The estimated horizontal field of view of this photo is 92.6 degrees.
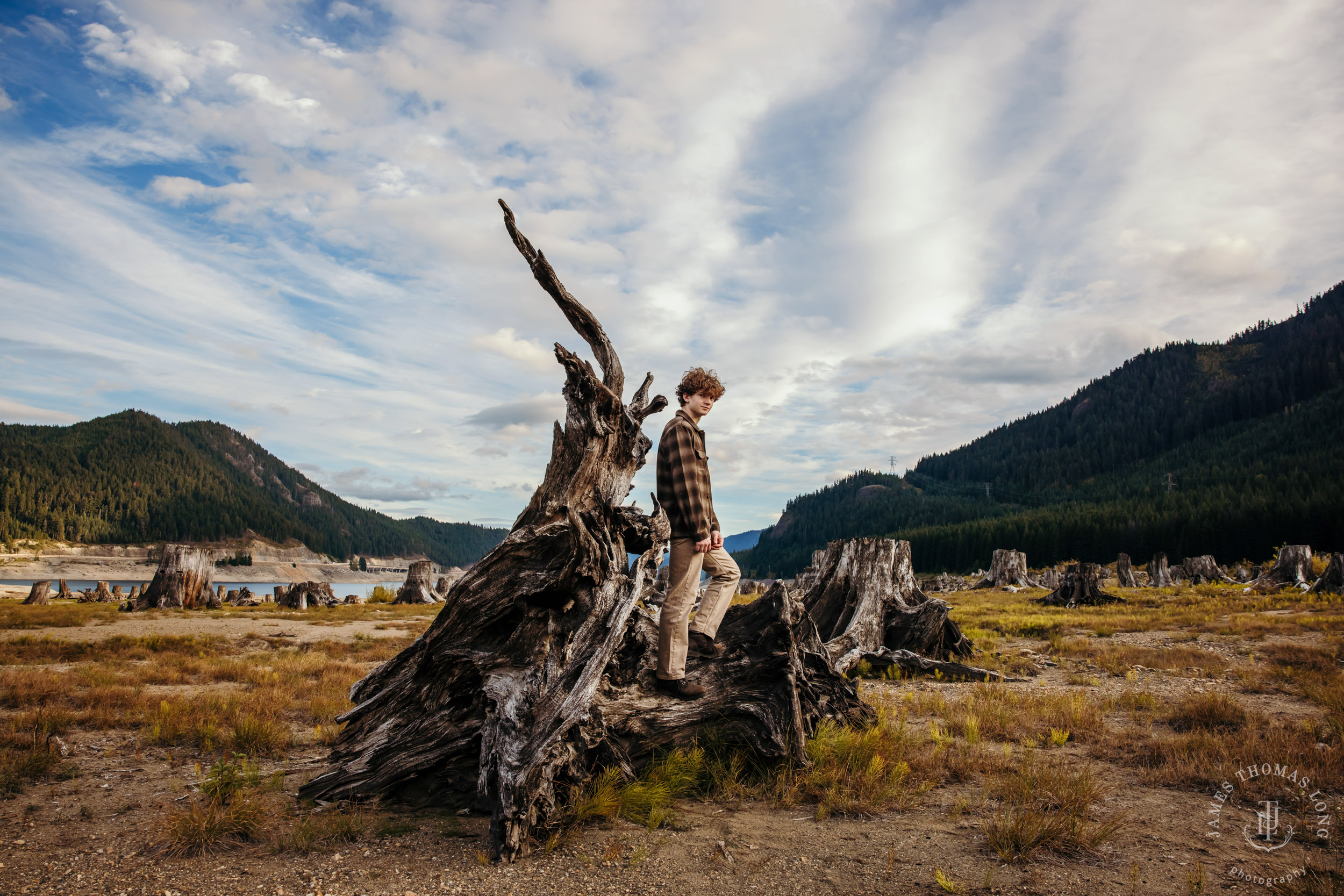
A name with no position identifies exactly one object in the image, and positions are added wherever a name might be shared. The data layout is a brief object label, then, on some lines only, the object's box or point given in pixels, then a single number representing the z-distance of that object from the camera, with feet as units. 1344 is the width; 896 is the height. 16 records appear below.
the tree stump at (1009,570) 124.26
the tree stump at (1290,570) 79.51
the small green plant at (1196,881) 11.35
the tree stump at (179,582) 70.85
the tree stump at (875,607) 38.60
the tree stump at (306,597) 82.94
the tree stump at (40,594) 77.25
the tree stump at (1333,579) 69.21
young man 17.65
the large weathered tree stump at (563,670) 15.53
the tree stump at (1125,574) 114.93
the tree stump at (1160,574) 110.52
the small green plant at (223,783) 14.65
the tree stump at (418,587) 94.63
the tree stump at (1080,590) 78.69
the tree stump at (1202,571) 111.96
